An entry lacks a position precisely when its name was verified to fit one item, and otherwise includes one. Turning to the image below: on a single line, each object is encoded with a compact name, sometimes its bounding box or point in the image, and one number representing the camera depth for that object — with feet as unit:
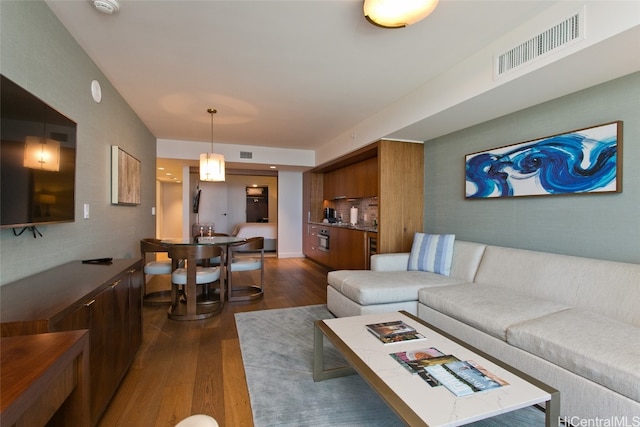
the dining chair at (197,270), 10.27
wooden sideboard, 3.76
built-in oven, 19.31
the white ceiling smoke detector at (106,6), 5.94
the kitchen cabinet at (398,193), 13.14
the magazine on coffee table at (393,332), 5.80
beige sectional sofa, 4.78
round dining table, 10.51
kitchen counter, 14.42
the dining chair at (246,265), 12.38
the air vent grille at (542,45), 5.94
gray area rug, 5.50
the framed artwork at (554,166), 7.24
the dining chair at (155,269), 11.16
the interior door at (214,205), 29.69
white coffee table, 3.68
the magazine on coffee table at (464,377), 4.15
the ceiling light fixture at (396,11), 5.49
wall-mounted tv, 4.27
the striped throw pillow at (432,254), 10.66
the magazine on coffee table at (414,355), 4.97
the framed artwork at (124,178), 9.53
